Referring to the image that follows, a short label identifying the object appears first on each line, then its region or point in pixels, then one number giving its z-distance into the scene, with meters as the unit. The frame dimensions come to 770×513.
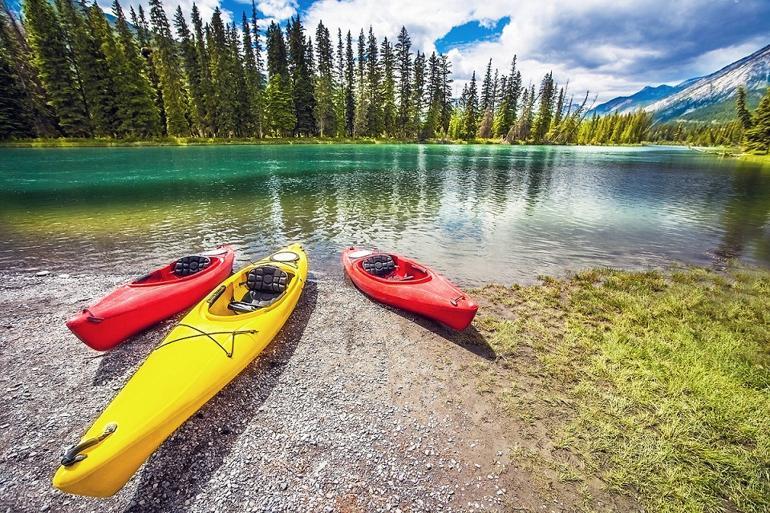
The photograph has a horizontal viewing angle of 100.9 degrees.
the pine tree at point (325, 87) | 73.31
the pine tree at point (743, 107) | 71.00
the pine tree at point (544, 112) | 96.56
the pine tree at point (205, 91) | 63.91
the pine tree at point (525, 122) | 94.44
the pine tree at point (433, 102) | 89.78
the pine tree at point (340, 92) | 79.31
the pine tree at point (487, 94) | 101.15
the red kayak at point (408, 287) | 7.73
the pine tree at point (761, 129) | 56.47
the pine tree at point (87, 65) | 52.75
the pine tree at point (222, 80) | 64.62
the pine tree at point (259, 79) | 69.12
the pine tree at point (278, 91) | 69.69
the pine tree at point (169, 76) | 60.66
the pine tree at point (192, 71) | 63.31
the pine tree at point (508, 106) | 94.06
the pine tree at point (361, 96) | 79.62
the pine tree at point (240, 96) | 66.31
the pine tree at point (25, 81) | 49.47
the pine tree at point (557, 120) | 103.06
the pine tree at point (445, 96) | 94.44
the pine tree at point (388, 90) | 84.25
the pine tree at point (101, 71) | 53.72
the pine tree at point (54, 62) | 50.31
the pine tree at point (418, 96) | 87.88
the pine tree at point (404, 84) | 86.69
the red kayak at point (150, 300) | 6.80
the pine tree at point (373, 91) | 81.62
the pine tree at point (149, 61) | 61.97
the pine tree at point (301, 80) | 74.38
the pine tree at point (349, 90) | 82.06
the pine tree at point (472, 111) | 90.38
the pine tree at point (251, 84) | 68.25
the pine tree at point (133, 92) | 55.09
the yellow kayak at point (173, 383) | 3.92
